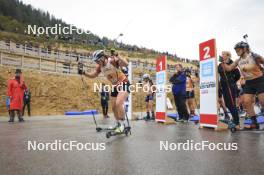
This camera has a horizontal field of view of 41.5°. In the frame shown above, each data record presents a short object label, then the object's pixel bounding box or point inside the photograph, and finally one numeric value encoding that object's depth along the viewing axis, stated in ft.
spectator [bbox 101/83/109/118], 63.85
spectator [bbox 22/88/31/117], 68.39
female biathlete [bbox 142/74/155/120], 50.18
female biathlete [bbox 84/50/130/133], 27.45
